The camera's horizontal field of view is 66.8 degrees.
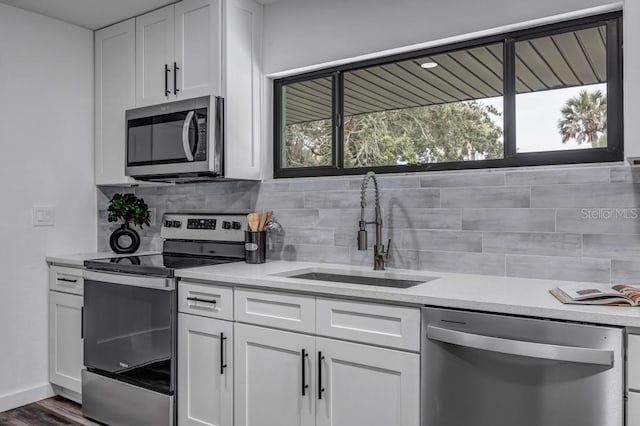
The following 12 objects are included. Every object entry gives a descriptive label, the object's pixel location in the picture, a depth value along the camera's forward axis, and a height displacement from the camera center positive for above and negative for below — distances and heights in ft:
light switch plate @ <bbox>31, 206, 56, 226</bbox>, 10.34 -0.10
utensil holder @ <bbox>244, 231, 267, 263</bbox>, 8.84 -0.66
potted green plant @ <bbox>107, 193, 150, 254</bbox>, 10.77 -0.13
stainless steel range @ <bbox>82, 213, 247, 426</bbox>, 8.05 -2.08
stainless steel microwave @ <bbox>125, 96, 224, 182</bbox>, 8.87 +1.34
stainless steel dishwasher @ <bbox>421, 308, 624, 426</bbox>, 4.68 -1.69
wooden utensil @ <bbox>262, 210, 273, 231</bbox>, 9.07 -0.15
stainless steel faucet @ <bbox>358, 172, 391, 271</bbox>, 7.81 -0.29
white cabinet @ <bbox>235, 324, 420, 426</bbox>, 5.89 -2.28
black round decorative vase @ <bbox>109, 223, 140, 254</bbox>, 11.00 -0.67
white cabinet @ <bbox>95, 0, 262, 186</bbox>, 9.09 +2.87
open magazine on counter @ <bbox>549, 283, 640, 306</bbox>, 5.01 -0.92
